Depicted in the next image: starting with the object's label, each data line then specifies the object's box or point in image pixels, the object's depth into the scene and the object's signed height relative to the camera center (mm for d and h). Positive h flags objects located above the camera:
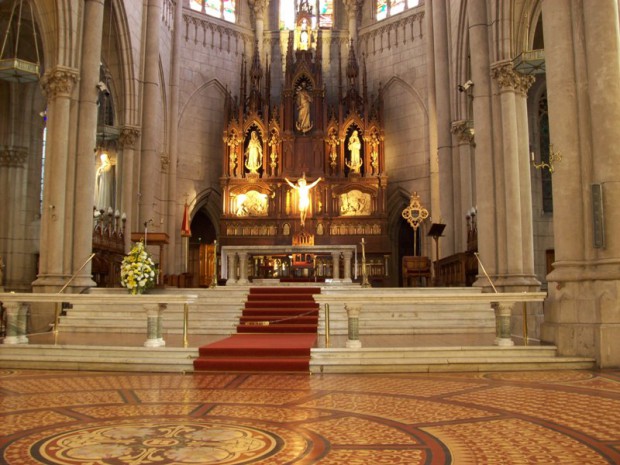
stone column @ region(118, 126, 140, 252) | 20031 +3817
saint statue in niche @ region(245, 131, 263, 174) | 25938 +5451
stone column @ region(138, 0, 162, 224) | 20688 +5702
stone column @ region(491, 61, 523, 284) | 13406 +2379
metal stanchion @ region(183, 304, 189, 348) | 9266 -586
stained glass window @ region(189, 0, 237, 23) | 27359 +12491
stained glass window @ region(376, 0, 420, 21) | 26938 +12284
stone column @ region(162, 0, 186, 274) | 24577 +5499
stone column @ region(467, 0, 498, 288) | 13766 +3353
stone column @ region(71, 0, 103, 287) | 14508 +3441
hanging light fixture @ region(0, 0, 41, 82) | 14102 +5037
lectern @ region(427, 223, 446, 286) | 18188 +1539
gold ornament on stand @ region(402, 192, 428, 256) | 19453 +2225
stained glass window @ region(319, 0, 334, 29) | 29375 +12892
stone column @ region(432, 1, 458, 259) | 20255 +5410
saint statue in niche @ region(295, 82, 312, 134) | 26406 +7368
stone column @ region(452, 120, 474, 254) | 19250 +3521
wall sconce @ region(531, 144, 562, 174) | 9398 +1891
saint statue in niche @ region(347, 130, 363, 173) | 25703 +5466
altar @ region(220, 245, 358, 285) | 16141 +622
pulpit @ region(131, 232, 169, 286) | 16453 +1209
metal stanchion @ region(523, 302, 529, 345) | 9345 -693
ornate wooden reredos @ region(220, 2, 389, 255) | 24969 +5123
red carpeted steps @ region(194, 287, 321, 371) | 8312 -915
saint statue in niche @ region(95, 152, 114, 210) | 20233 +3395
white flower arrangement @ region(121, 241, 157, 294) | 13273 +289
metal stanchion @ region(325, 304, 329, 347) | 9180 -603
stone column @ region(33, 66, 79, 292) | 14094 +2447
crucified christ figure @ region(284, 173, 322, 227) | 21688 +3120
